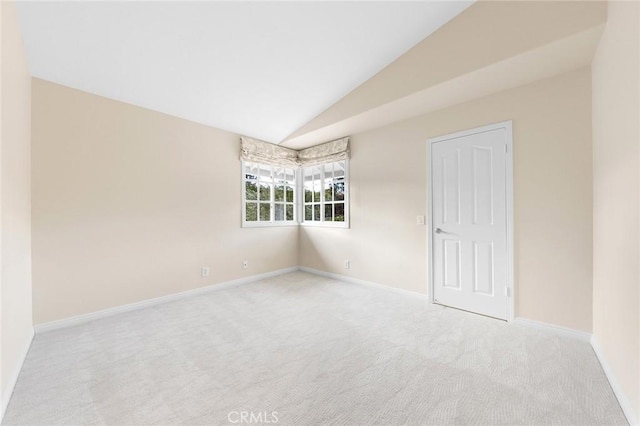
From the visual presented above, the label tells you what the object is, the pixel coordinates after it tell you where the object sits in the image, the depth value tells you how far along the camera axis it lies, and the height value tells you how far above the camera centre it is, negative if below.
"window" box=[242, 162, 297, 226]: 4.34 +0.29
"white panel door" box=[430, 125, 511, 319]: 2.73 -0.14
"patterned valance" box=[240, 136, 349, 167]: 4.16 +0.99
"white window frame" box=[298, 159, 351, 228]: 4.22 +0.07
